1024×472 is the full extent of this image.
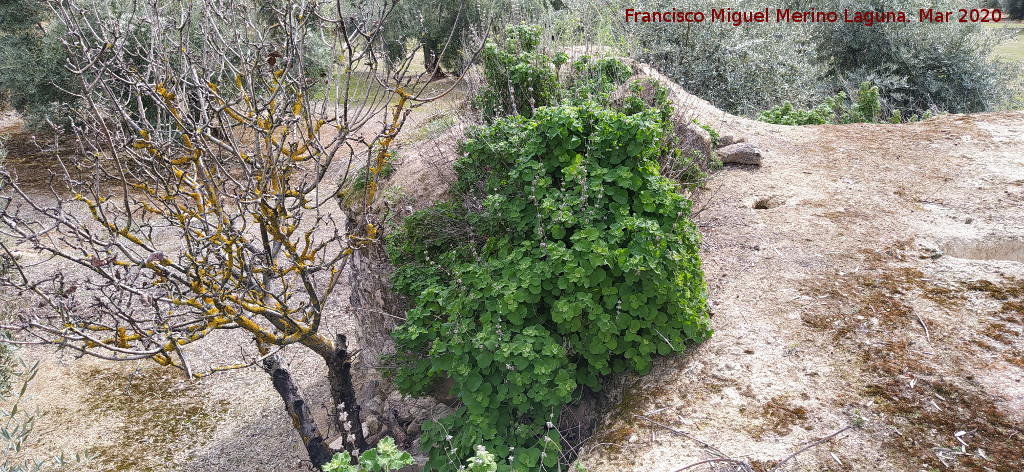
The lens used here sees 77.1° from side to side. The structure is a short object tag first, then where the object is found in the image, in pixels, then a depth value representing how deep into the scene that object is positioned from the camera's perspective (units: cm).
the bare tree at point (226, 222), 328
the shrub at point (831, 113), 909
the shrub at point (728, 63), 1151
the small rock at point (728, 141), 722
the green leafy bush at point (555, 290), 380
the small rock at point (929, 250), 460
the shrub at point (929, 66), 1209
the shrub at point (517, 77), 577
